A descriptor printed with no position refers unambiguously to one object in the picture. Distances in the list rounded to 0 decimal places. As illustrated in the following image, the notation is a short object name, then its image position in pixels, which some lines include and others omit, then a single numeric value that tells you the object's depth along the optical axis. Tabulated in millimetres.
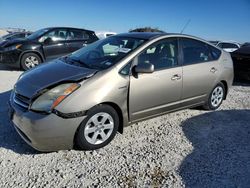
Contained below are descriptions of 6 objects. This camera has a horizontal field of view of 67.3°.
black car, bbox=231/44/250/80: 5527
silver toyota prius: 2274
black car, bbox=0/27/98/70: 6075
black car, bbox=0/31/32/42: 11104
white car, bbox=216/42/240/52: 11718
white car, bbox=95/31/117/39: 9482
